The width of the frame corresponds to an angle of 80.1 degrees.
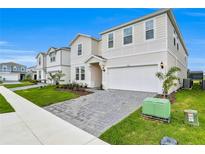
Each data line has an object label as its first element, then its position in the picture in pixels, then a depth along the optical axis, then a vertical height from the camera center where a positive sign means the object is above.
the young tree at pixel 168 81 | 7.32 -0.36
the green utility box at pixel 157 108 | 4.71 -1.32
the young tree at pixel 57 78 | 17.25 -0.38
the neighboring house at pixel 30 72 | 35.02 +0.98
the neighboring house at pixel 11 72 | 43.19 +1.40
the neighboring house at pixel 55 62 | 20.25 +2.43
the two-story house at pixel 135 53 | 9.39 +2.08
